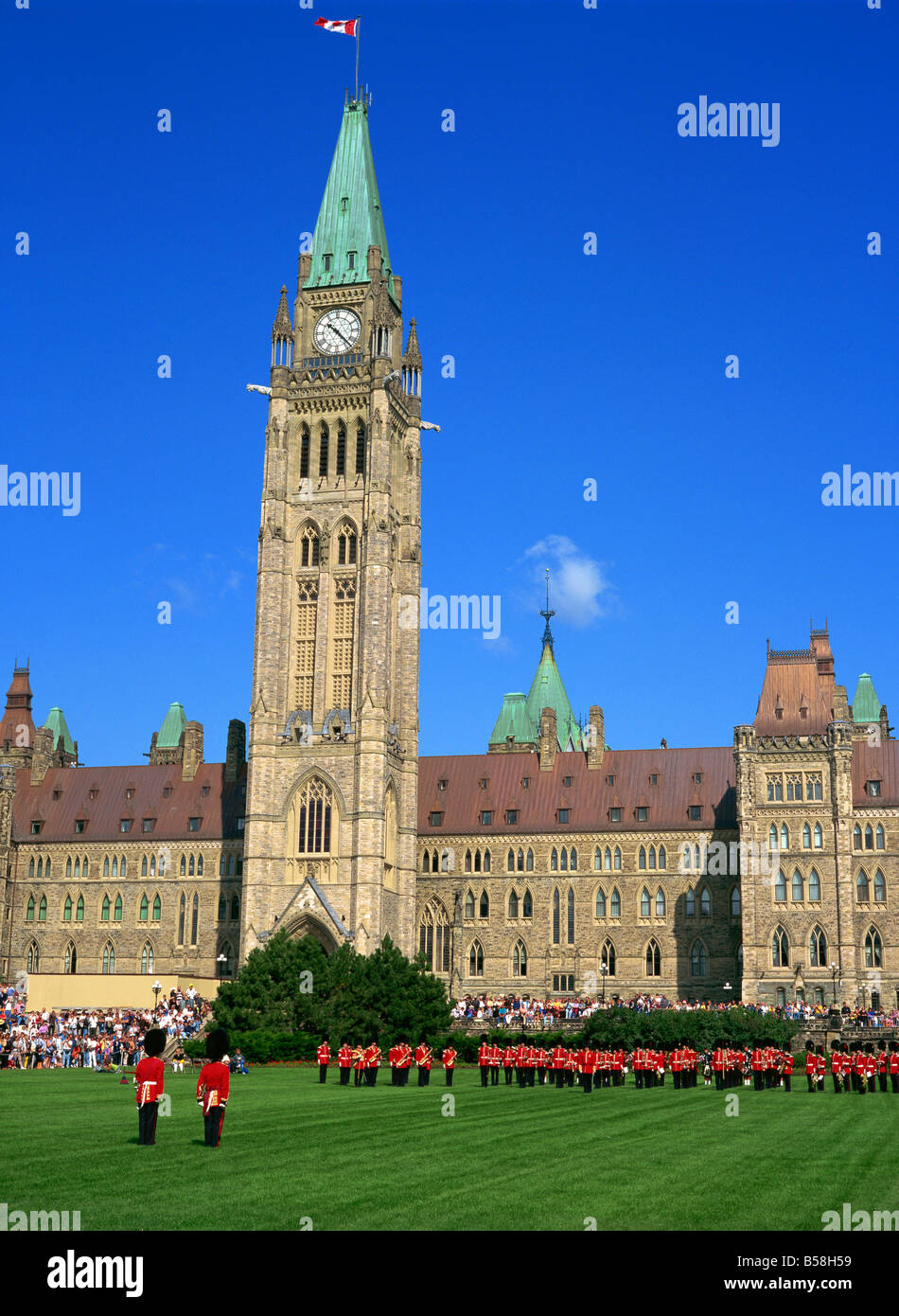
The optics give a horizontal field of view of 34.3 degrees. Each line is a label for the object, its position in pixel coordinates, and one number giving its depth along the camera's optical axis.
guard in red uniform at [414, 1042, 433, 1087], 40.06
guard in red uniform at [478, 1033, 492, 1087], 42.34
